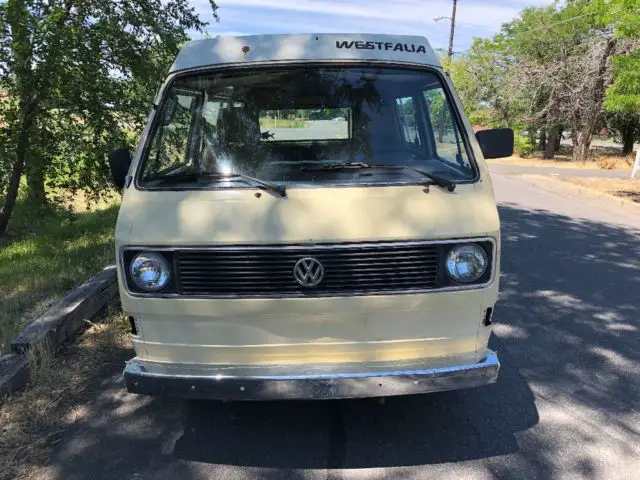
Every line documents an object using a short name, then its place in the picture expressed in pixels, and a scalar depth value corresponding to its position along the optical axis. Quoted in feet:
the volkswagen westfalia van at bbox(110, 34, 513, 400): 8.96
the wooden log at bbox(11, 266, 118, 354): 12.89
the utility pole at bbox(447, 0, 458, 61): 125.39
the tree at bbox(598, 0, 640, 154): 38.40
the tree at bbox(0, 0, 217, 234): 21.18
